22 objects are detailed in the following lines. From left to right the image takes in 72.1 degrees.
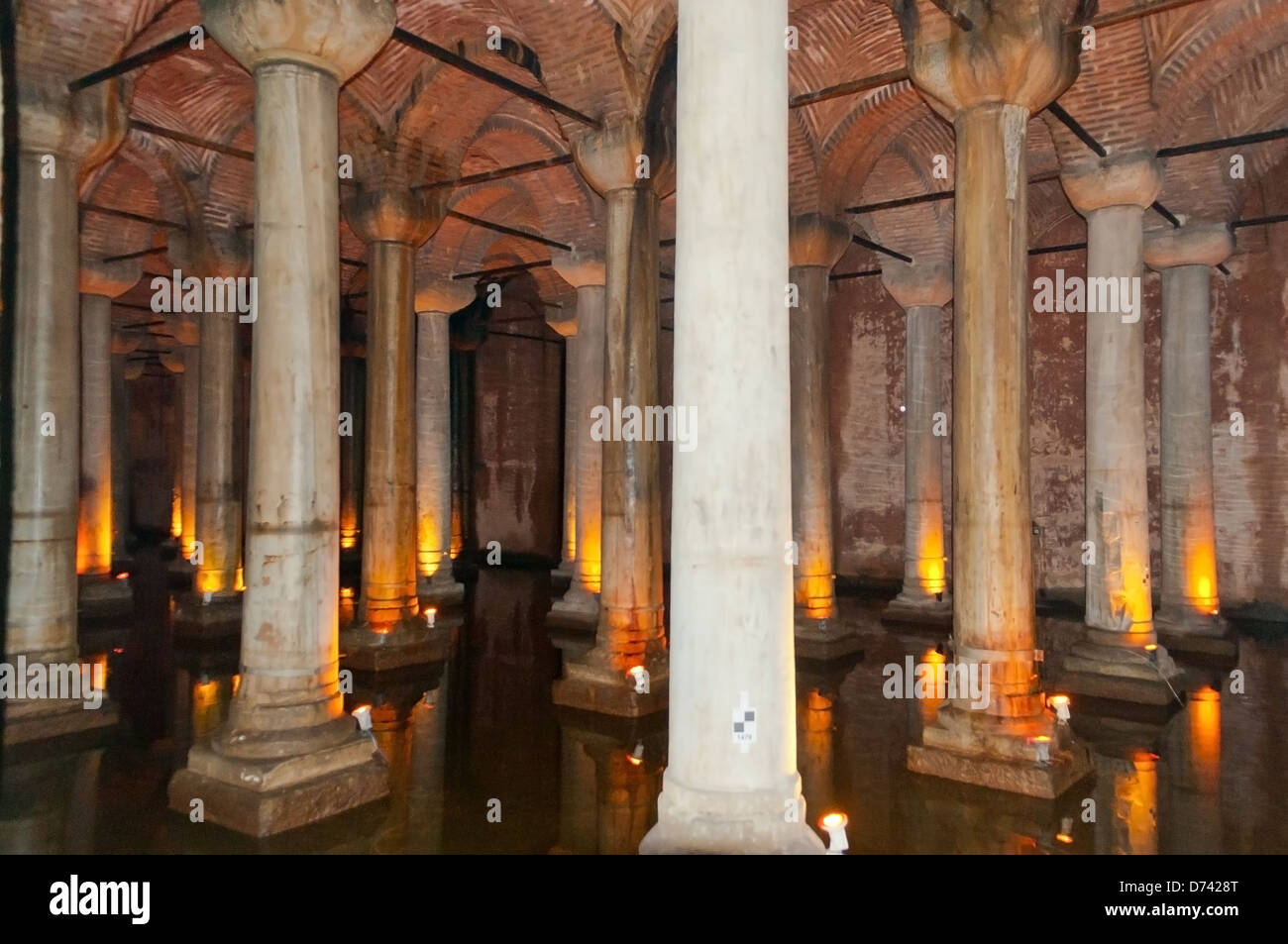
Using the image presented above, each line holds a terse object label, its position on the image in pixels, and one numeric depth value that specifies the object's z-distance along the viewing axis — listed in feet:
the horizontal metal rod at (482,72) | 22.72
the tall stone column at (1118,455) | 26.99
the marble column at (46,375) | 23.12
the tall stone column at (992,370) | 20.06
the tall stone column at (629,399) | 26.40
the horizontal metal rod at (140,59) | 22.15
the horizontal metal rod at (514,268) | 46.83
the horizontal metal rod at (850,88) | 24.20
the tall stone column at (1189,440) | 34.12
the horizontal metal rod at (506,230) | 35.80
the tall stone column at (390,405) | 31.89
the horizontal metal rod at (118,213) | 34.78
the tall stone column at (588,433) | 40.60
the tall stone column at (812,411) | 34.40
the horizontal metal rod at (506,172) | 29.84
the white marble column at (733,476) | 12.05
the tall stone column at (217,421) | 38.24
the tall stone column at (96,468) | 39.55
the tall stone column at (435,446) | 43.73
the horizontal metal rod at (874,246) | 38.23
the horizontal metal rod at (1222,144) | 26.86
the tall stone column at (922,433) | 41.88
